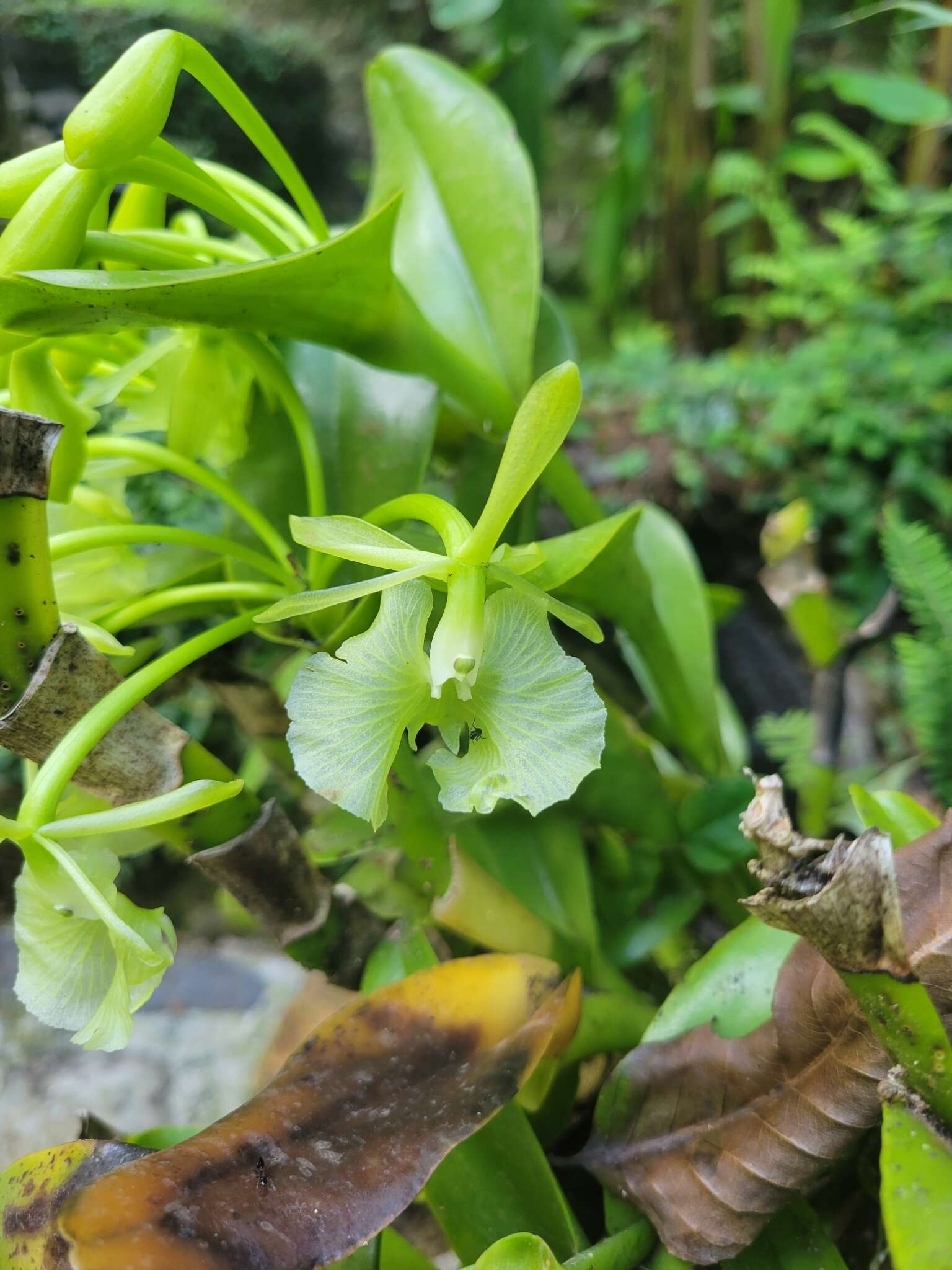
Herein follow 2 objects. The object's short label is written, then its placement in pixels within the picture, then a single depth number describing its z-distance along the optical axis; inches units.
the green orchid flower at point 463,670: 5.5
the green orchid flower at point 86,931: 5.6
